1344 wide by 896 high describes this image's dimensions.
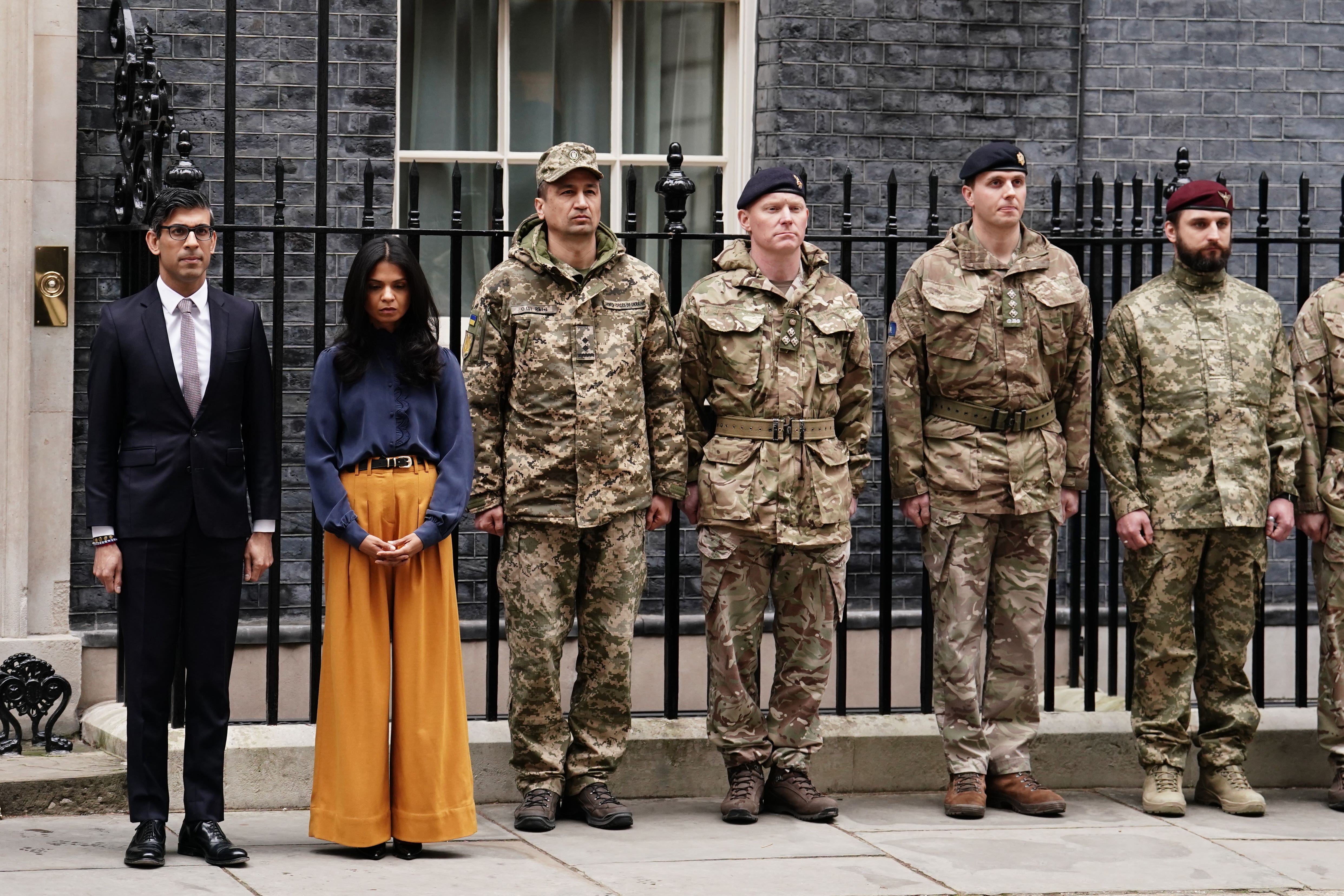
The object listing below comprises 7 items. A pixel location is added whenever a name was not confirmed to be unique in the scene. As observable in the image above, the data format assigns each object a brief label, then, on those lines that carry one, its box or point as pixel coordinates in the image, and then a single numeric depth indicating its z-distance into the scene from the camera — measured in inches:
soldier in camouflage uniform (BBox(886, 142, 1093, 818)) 507.7
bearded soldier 511.7
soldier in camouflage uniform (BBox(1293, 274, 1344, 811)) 529.5
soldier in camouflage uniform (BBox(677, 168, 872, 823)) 495.8
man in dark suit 437.8
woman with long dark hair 445.5
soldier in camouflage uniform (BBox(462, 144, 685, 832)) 483.2
